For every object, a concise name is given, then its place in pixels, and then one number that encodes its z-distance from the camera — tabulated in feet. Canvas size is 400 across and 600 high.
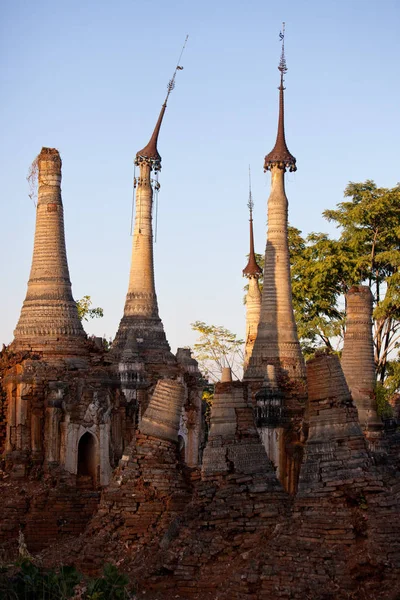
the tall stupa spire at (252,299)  126.31
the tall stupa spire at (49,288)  83.56
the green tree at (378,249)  139.95
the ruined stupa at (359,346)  79.71
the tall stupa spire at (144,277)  102.53
